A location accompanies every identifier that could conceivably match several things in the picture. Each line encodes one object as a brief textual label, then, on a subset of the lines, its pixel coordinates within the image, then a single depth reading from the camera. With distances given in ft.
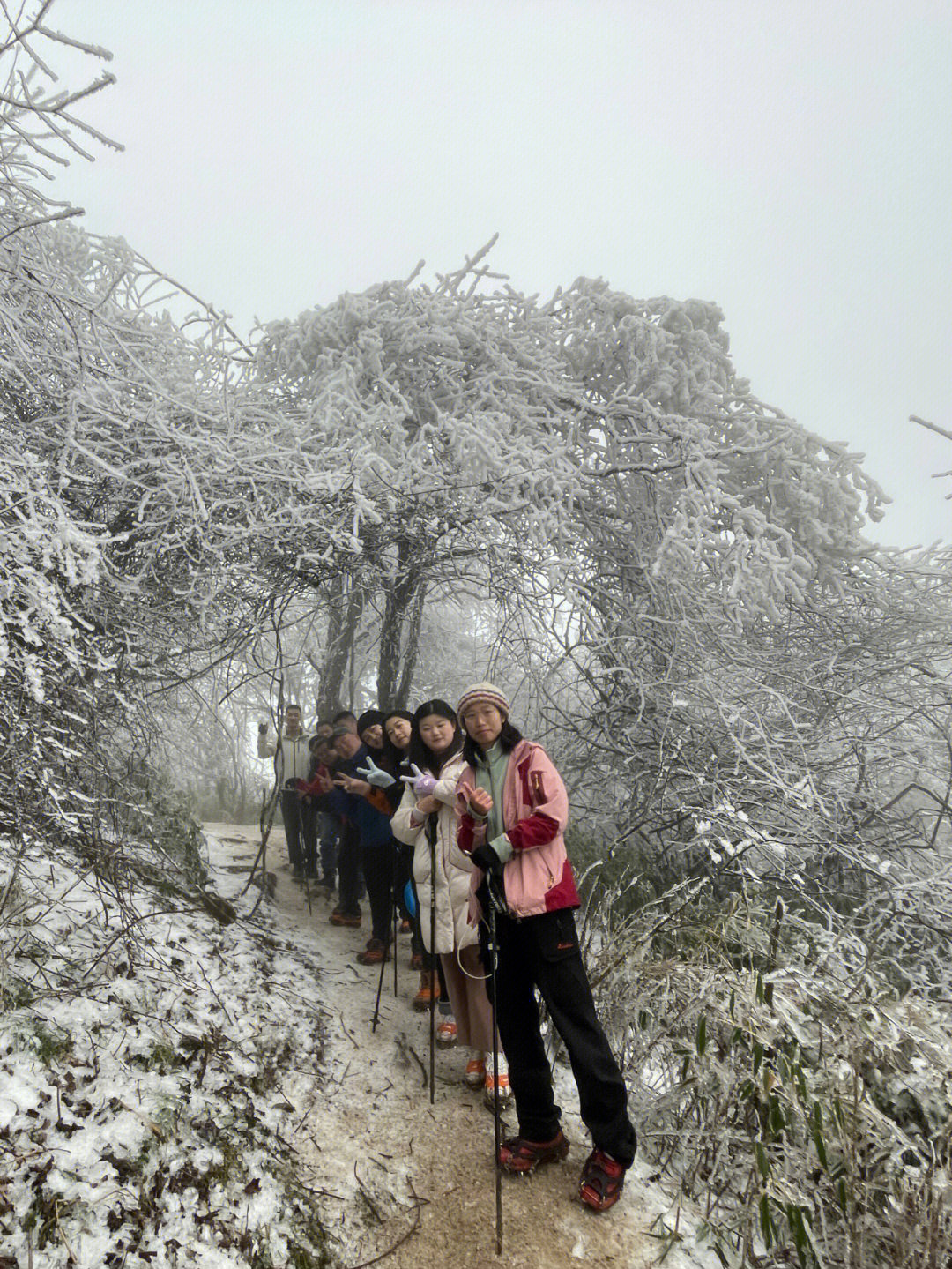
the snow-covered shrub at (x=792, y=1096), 7.99
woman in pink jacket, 9.37
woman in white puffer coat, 11.83
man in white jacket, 25.36
